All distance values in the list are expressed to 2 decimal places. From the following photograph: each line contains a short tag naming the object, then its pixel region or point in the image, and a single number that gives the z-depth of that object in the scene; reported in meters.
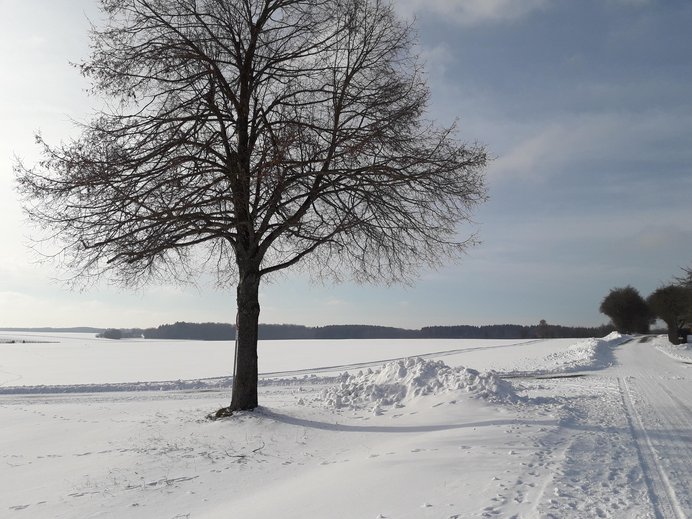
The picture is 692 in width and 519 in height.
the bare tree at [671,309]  53.25
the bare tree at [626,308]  84.69
